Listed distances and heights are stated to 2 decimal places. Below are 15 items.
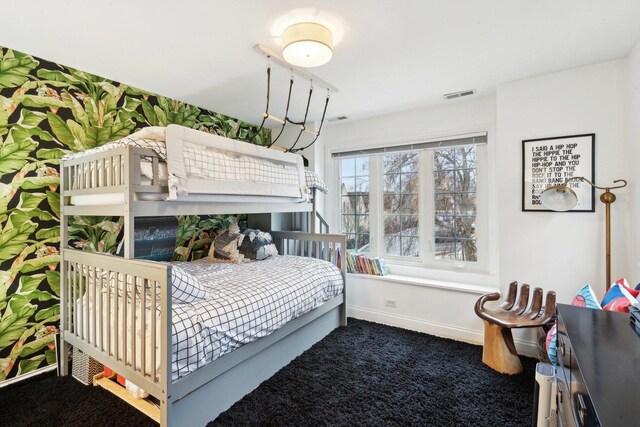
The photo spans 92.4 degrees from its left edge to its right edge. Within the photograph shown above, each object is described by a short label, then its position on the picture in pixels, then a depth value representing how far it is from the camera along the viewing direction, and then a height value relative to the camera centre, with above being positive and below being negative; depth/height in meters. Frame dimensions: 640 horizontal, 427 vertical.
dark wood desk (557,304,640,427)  0.66 -0.42
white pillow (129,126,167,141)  1.82 +0.47
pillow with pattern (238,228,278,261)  3.08 -0.35
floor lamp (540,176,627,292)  2.05 +0.08
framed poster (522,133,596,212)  2.22 +0.34
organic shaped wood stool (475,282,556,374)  2.10 -0.76
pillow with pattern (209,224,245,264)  3.05 -0.36
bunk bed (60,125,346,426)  1.55 -0.50
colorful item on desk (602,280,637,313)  1.44 -0.44
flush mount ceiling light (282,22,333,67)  1.70 +0.95
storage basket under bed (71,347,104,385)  2.06 -1.06
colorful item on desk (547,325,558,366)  1.51 -0.70
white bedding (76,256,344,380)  1.58 -0.60
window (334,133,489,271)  3.04 +0.10
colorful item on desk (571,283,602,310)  1.63 -0.49
